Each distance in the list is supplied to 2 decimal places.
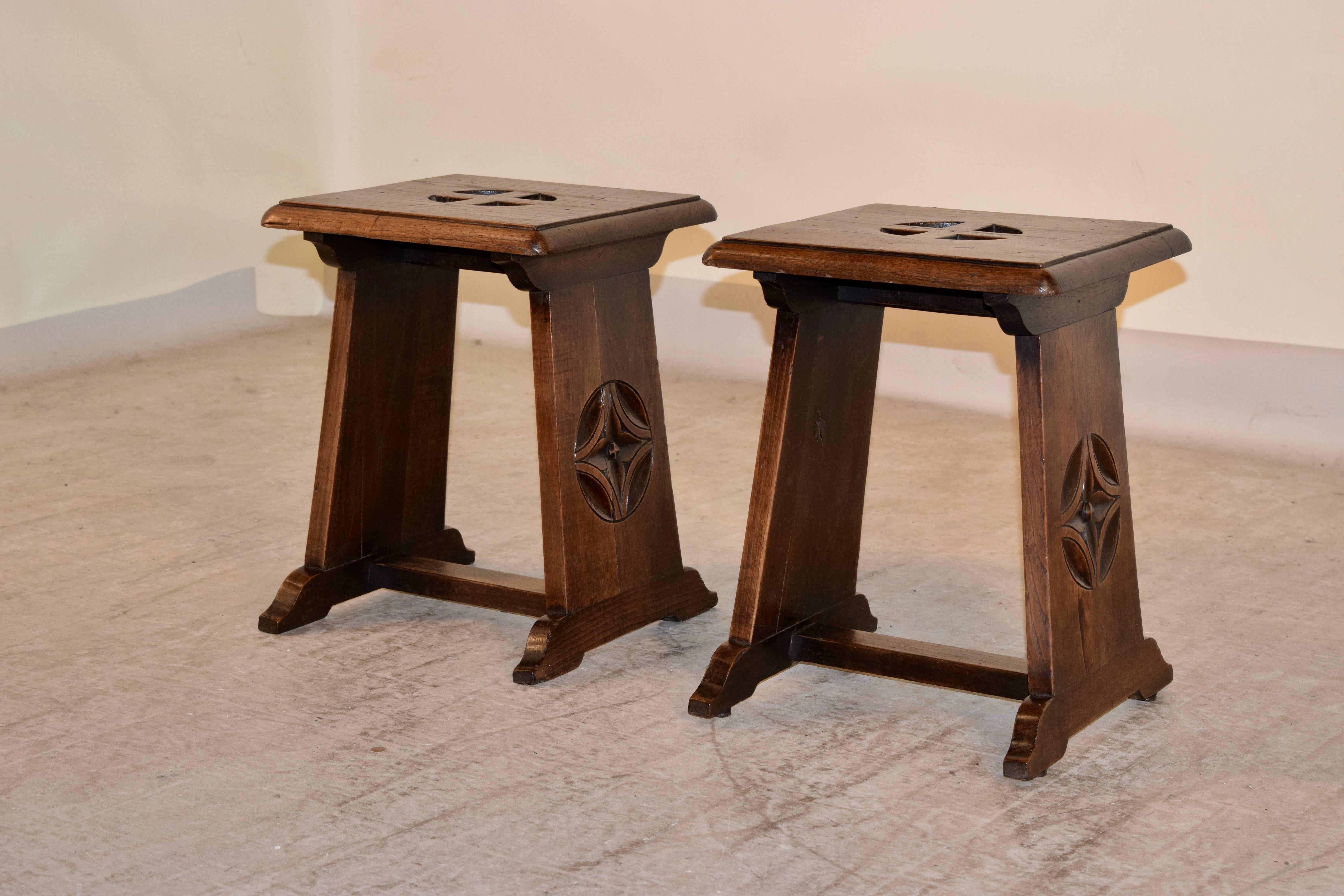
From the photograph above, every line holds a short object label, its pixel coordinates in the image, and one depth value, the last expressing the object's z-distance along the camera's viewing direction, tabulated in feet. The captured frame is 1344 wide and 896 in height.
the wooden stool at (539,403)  8.41
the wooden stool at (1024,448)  7.25
